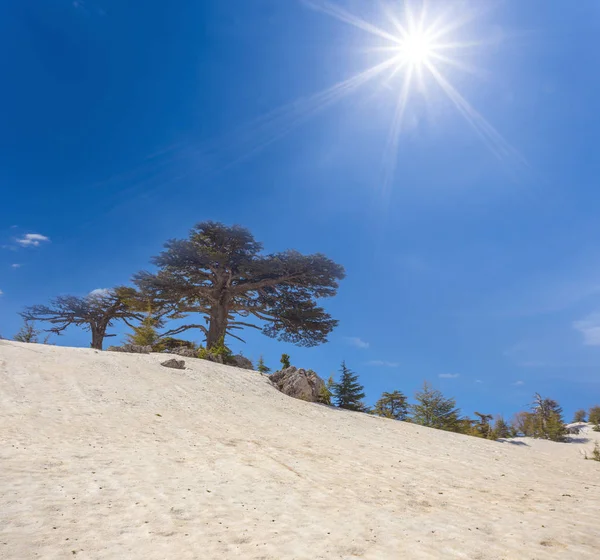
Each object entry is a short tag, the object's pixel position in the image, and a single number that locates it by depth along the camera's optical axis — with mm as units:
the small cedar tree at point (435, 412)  22750
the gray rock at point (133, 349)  18531
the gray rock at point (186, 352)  19969
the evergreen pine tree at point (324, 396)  17281
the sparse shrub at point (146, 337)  21234
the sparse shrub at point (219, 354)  20047
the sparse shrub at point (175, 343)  22859
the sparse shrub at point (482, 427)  23259
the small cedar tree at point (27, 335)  28266
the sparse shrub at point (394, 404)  26141
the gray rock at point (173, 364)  15375
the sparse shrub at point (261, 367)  22262
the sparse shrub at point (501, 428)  29266
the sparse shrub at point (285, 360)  20253
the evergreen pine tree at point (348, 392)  20505
